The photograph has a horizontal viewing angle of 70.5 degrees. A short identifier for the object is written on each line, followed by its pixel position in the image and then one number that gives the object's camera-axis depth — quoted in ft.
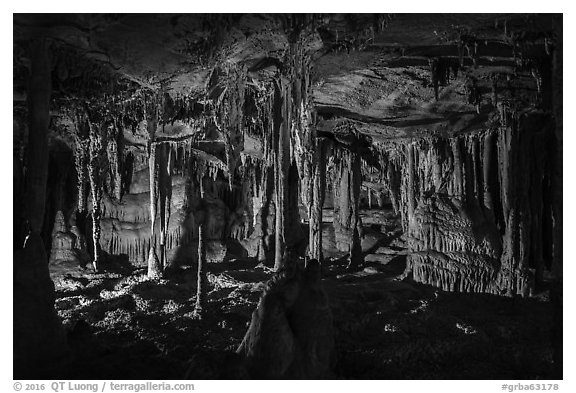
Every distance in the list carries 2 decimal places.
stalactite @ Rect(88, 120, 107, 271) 29.84
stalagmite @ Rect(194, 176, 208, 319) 23.95
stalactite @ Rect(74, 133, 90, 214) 31.39
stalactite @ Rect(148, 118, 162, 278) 35.29
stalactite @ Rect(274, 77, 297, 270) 21.94
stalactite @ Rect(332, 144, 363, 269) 40.37
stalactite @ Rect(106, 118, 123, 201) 31.09
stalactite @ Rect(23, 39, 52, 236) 14.43
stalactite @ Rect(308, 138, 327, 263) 32.48
